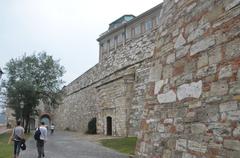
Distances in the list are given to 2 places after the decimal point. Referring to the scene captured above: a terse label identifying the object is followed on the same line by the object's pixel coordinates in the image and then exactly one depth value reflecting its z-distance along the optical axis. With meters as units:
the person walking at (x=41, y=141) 7.67
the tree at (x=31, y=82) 20.06
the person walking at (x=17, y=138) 7.45
